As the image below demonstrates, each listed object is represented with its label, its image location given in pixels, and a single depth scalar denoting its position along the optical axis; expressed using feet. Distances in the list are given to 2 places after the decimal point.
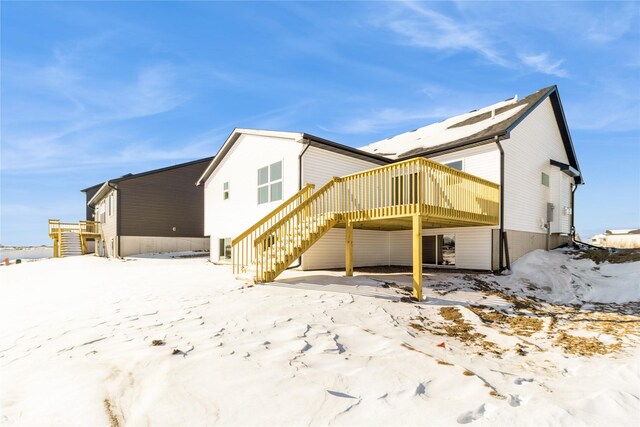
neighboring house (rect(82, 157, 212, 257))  79.56
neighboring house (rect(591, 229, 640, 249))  88.84
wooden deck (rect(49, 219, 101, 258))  93.15
